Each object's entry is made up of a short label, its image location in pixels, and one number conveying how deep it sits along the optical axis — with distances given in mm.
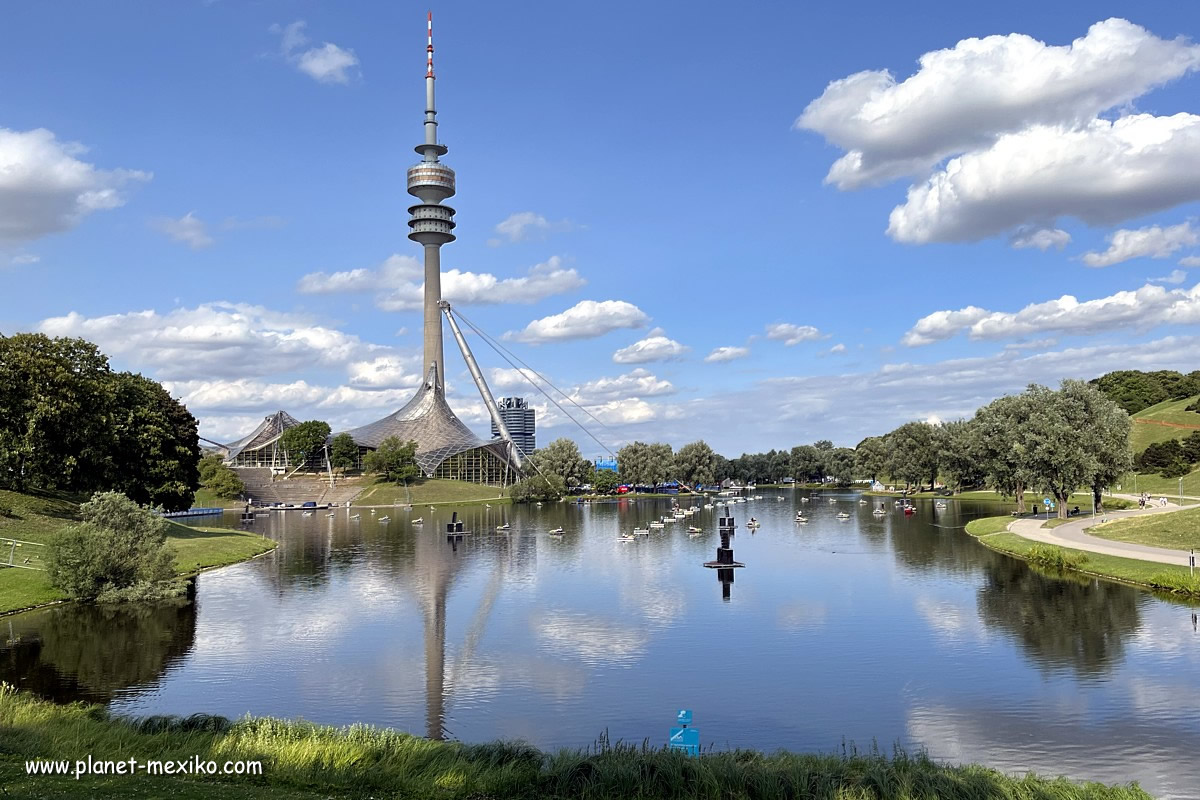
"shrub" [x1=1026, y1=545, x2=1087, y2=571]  48906
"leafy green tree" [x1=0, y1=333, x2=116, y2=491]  59438
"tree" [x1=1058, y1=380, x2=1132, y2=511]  70500
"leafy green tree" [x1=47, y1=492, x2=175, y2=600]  42406
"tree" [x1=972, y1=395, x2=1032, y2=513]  76938
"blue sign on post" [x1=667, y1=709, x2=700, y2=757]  19781
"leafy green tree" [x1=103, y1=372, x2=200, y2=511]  67625
